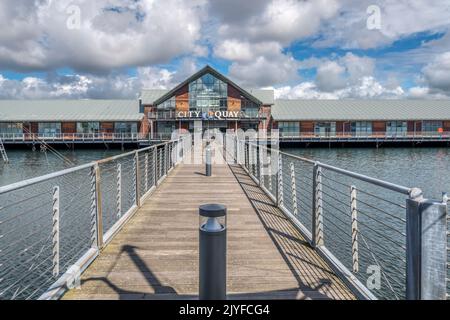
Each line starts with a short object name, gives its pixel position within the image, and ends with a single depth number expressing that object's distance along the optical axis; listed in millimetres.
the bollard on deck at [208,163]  12238
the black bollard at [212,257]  2787
